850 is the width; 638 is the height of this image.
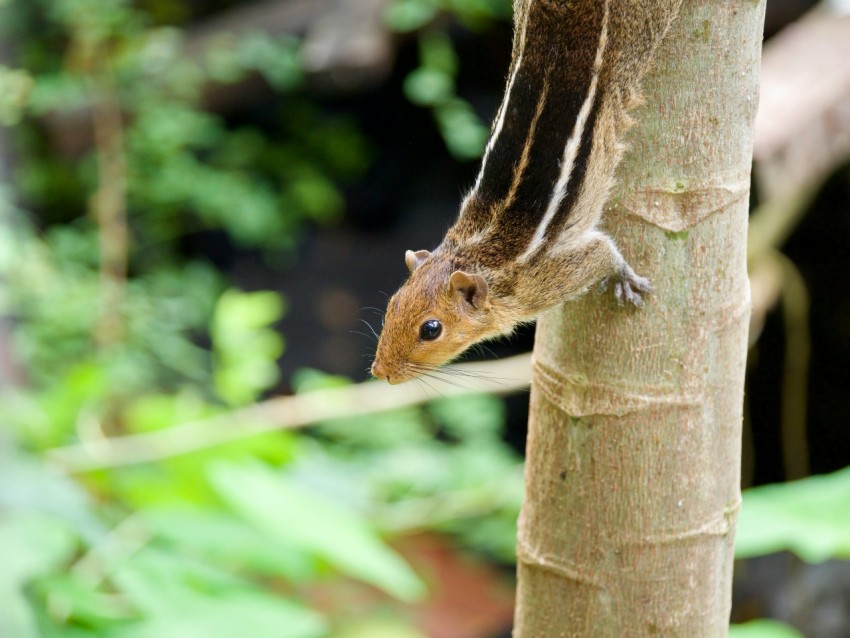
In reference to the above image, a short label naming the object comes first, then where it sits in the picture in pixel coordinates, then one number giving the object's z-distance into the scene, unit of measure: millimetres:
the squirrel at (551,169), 1447
